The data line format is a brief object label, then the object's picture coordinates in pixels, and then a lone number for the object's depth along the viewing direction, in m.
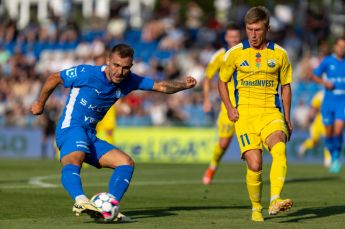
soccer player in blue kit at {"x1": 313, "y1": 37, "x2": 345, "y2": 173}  21.02
